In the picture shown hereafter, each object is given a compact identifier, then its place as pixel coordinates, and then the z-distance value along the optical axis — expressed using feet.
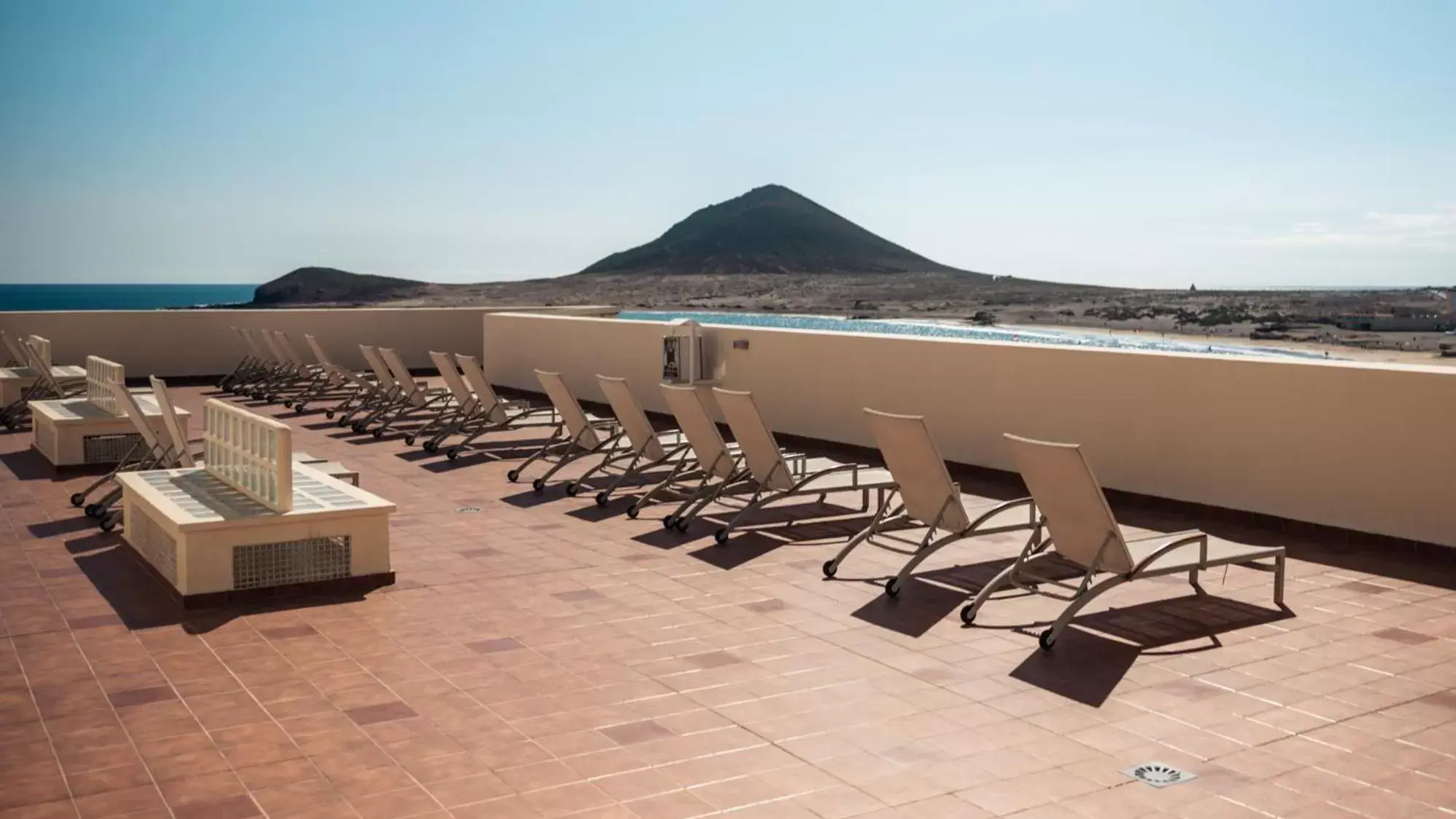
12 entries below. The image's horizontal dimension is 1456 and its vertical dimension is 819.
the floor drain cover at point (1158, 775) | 12.38
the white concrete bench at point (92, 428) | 31.99
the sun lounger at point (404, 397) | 40.55
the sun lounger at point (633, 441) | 28.43
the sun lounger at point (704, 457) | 26.00
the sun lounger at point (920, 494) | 20.17
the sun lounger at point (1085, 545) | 17.33
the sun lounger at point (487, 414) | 35.45
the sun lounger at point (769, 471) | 24.40
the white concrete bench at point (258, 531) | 19.01
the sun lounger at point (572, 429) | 30.66
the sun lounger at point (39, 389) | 39.68
